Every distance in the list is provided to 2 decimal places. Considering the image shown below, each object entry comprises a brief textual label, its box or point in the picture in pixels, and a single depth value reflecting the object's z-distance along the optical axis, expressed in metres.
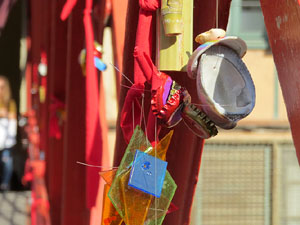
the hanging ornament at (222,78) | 1.64
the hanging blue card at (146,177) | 1.69
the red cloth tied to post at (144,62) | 1.70
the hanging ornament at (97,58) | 2.16
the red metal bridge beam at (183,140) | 1.82
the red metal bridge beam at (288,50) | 1.66
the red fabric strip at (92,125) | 2.11
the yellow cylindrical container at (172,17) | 1.69
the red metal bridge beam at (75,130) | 2.42
